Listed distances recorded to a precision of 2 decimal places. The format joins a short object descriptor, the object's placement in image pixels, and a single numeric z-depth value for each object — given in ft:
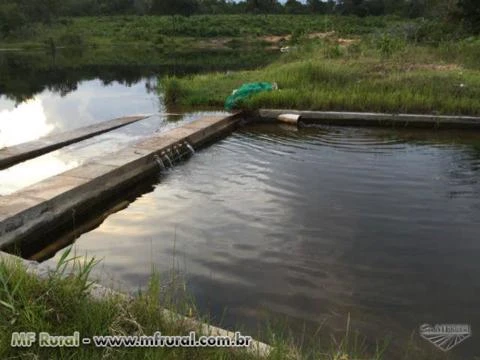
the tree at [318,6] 229.52
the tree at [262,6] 241.14
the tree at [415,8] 171.38
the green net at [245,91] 36.91
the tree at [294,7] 235.61
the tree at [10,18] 154.92
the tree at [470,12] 69.29
